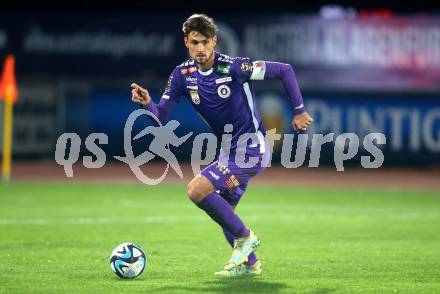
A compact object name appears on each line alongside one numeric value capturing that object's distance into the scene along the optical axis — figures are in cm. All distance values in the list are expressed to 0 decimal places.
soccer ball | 1802
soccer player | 1811
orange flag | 4131
